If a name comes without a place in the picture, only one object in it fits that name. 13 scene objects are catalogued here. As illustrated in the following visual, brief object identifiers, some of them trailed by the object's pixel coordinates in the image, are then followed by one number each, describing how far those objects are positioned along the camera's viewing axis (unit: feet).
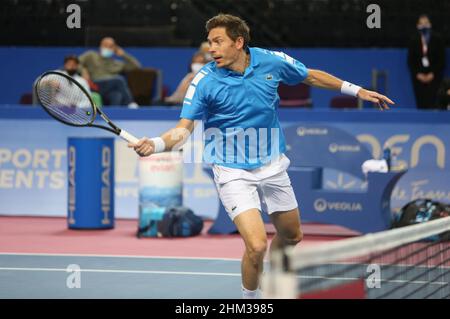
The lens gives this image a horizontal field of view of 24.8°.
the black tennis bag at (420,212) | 35.83
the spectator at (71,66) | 48.03
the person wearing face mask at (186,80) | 46.56
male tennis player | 22.27
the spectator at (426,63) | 50.49
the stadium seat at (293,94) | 49.83
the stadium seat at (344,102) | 49.26
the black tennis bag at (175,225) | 38.29
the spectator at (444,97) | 40.75
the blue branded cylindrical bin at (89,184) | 40.29
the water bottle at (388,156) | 37.24
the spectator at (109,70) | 49.16
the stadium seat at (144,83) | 52.65
